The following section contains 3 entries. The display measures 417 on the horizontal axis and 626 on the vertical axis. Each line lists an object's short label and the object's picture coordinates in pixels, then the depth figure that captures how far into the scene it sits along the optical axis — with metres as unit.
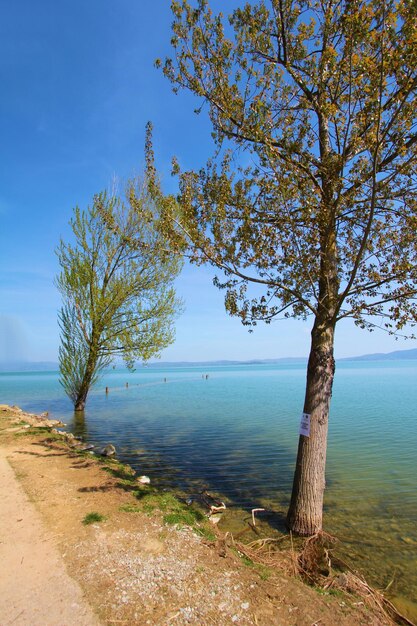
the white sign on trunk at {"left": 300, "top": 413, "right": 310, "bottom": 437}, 8.23
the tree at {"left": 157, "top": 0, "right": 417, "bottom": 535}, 7.67
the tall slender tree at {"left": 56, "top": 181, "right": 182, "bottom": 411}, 23.44
